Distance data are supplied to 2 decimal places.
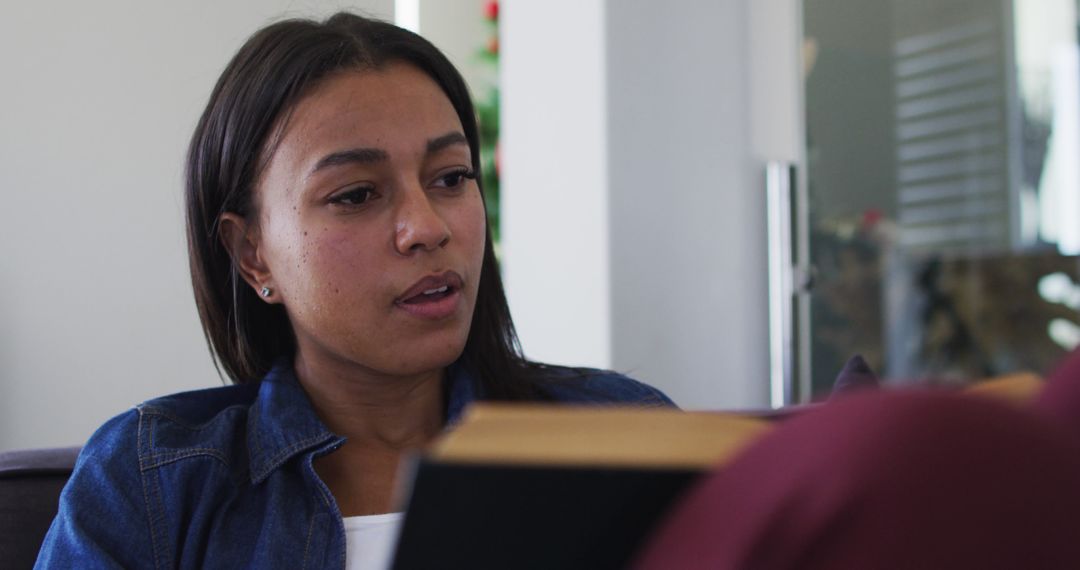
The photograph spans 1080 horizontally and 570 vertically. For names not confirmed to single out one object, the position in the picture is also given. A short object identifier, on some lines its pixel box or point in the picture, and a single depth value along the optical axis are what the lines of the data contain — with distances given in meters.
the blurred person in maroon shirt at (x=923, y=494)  0.47
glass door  2.54
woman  1.40
